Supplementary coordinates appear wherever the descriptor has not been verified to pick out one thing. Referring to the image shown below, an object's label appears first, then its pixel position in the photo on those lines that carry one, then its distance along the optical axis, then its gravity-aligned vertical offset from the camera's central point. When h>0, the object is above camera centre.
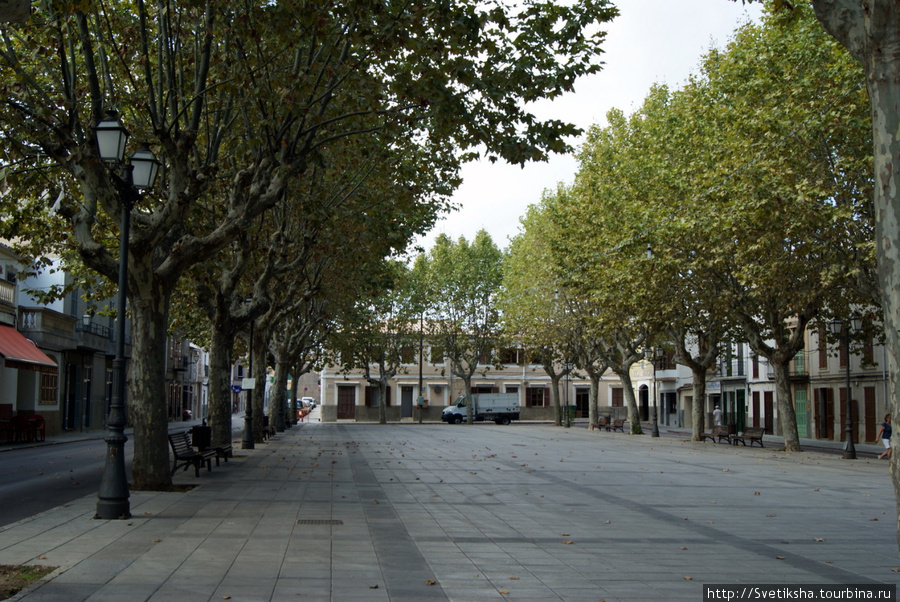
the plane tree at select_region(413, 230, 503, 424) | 60.66 +4.75
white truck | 63.41 -2.99
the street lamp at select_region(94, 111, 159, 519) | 10.72 +0.57
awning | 29.38 +0.57
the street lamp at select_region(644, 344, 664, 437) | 40.91 +0.56
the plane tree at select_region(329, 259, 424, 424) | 57.84 +2.33
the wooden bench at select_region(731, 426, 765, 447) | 32.59 -2.63
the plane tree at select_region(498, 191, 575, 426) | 45.91 +3.79
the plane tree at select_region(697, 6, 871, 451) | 20.80 +5.43
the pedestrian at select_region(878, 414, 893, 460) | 25.77 -1.98
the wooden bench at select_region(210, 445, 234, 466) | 19.33 -2.01
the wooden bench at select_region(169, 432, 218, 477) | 15.56 -1.59
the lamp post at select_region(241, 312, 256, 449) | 27.00 -2.09
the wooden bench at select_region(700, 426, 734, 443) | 34.75 -2.72
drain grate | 10.88 -1.99
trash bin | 18.50 -1.50
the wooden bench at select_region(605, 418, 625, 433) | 46.94 -3.15
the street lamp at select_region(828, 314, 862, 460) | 26.98 -1.71
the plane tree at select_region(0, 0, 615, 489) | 11.86 +4.13
